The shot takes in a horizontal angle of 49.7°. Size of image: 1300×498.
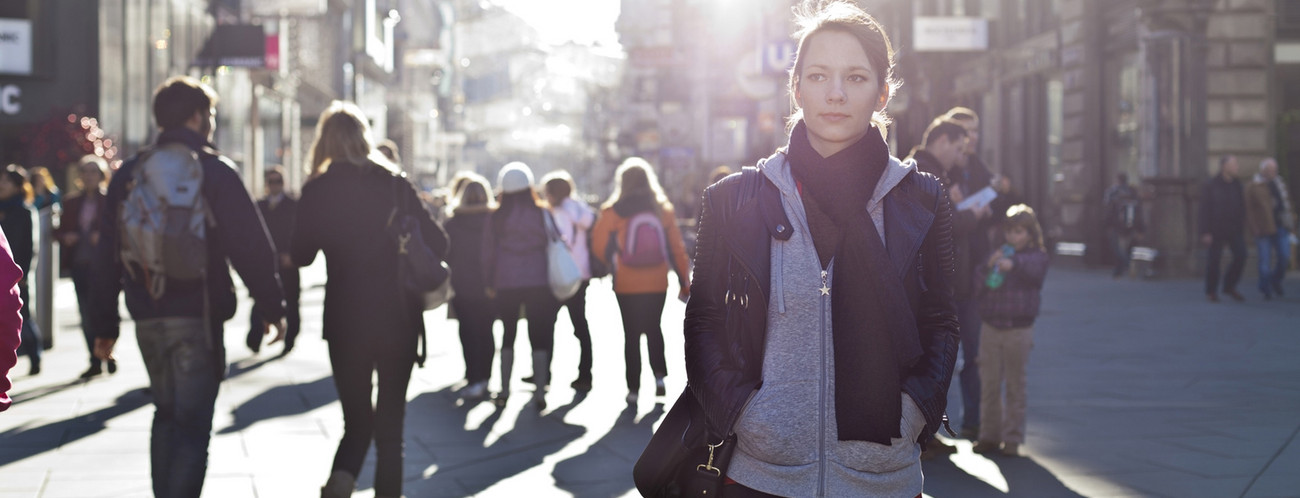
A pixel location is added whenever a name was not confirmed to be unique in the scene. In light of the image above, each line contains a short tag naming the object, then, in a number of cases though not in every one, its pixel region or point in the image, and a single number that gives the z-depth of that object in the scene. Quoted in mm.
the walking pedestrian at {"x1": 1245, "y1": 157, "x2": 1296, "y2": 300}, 15836
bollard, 11594
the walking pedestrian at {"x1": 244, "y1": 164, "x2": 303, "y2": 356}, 11820
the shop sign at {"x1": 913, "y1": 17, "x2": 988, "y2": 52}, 25859
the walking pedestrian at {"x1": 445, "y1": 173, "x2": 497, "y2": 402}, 9688
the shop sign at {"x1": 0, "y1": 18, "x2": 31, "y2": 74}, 28281
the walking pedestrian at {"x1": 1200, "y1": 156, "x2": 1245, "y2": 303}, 15758
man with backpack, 4891
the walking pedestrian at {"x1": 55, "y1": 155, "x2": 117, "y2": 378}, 11039
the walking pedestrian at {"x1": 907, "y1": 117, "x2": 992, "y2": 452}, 6895
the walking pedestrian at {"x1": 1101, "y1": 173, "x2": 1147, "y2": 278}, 20062
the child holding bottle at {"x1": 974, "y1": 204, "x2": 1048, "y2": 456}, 6930
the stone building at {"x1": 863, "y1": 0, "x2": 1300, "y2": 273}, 19594
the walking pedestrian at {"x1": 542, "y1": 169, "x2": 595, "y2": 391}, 10538
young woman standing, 2613
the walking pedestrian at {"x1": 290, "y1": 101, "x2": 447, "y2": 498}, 5641
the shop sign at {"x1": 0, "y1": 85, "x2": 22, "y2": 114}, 28469
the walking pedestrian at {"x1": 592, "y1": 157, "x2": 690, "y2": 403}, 9688
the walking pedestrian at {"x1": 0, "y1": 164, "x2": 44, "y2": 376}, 10188
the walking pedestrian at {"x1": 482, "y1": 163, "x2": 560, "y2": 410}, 9438
